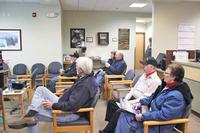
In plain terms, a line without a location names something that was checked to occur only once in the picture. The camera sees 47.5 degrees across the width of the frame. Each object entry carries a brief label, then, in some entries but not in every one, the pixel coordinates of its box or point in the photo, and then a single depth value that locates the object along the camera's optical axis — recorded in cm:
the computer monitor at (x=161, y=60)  555
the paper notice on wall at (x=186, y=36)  680
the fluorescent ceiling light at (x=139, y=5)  711
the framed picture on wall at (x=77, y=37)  855
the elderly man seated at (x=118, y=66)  527
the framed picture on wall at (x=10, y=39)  674
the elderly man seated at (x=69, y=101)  254
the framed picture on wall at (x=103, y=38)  863
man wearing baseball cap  316
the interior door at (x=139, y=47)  1142
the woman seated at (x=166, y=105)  217
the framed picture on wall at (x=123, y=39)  876
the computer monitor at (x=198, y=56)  453
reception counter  394
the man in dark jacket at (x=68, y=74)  509
